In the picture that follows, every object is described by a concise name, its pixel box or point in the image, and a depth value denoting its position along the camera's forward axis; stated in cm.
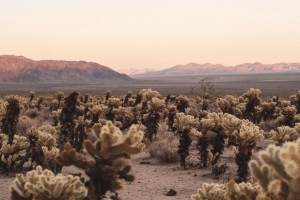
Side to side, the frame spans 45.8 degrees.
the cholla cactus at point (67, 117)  1134
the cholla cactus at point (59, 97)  2710
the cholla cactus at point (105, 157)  365
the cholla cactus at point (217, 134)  1162
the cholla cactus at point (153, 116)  1545
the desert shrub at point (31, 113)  2476
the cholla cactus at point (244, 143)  904
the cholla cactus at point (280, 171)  233
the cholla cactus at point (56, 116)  1795
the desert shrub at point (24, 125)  1839
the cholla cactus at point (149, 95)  1828
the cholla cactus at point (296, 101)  2083
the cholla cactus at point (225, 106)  1982
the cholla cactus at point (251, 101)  1838
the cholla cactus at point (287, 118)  1700
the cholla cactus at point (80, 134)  1370
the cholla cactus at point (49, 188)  338
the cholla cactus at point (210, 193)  374
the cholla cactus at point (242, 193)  268
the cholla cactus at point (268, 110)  2202
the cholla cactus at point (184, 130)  1162
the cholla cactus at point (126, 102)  2850
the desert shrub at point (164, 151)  1293
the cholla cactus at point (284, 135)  1034
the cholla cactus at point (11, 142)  1070
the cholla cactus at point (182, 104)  2204
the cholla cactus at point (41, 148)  932
